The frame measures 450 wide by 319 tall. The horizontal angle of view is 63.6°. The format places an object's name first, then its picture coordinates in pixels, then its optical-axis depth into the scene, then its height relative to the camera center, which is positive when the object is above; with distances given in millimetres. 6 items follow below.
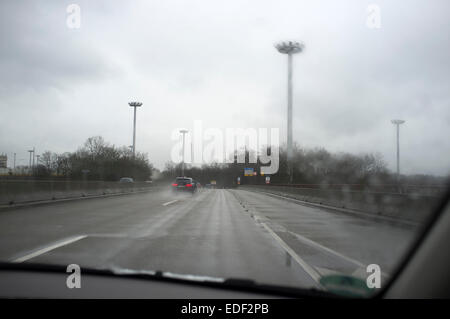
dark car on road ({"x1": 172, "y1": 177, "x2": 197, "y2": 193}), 38031 -1249
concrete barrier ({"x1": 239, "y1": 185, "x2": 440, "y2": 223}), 10973 -1189
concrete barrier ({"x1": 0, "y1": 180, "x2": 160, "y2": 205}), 16094 -980
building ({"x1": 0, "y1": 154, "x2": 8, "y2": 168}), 43594 +1497
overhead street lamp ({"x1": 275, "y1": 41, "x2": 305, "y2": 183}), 50744 +16491
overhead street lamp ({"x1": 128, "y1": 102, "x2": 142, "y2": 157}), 60556 +11603
